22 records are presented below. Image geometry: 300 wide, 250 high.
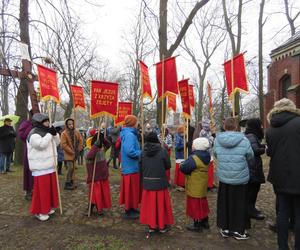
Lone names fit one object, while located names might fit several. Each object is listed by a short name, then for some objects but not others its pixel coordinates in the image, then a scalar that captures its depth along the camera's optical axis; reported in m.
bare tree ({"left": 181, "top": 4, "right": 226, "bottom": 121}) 33.25
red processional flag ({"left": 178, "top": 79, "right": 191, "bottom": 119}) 7.66
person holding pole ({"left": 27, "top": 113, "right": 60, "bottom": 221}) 5.48
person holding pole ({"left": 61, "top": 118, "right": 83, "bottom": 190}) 7.64
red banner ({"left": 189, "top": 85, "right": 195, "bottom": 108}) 8.52
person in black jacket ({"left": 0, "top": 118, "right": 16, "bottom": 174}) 10.04
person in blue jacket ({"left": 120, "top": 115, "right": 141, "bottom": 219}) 5.42
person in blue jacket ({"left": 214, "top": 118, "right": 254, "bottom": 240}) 4.58
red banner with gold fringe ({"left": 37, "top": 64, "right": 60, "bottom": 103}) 6.19
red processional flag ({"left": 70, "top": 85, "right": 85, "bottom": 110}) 8.39
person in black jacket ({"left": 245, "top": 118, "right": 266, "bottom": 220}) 5.21
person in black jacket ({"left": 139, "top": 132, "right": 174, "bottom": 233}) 4.82
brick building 19.02
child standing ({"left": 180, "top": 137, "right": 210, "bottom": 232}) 4.84
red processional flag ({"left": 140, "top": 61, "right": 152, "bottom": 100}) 5.98
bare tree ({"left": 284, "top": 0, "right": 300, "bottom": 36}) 26.02
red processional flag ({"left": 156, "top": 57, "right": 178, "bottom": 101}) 6.18
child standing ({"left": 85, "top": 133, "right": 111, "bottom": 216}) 5.72
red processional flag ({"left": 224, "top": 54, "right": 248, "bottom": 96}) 6.43
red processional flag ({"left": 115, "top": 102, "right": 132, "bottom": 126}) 11.19
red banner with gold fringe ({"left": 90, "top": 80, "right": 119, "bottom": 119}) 5.87
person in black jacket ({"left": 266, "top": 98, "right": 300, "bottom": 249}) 4.04
